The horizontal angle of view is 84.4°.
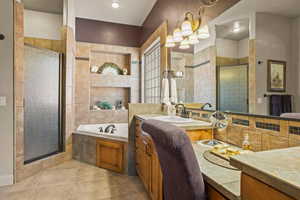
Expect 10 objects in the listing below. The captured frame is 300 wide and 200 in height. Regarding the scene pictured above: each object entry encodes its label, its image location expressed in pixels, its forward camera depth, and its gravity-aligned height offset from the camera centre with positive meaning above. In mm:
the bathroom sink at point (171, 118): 1858 -220
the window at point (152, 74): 3424 +576
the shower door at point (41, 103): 2346 -66
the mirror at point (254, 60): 964 +286
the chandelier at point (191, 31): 1711 +810
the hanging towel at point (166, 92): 2489 +112
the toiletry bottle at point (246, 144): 1107 -298
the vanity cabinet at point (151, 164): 1416 -642
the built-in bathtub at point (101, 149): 2416 -790
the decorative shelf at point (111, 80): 4117 +484
